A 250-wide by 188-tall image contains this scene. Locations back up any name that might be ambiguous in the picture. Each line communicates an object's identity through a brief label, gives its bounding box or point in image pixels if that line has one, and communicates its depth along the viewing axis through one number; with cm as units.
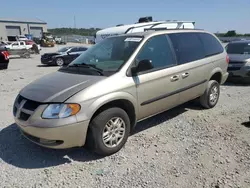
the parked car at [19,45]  2650
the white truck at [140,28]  888
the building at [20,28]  6172
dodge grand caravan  288
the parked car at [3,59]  1302
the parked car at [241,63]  745
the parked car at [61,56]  1564
